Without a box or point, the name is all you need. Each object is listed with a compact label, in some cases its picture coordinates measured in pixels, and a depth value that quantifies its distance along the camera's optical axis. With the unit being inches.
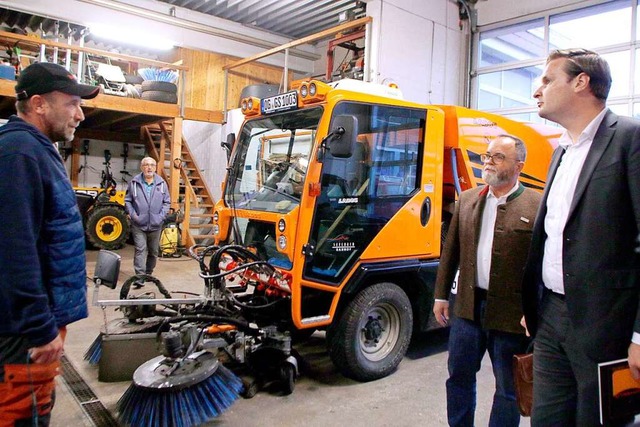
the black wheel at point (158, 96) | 346.0
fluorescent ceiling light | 358.0
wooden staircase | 351.9
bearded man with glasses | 81.8
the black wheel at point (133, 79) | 364.6
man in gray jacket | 220.1
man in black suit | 54.2
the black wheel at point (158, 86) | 348.8
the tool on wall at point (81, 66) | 316.8
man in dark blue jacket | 56.7
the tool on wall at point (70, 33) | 363.7
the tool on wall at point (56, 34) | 315.9
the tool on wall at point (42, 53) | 296.8
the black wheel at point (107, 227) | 331.0
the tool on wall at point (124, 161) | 443.5
